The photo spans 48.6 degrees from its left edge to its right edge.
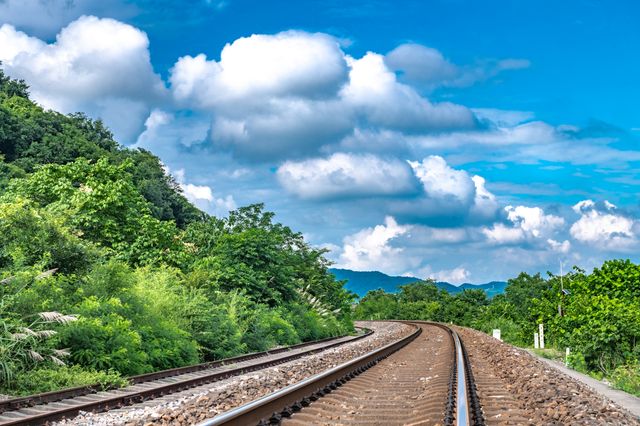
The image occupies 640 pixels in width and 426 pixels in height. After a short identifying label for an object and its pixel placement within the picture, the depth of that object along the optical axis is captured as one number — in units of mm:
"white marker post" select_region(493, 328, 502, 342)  40925
